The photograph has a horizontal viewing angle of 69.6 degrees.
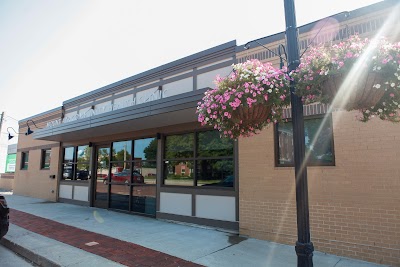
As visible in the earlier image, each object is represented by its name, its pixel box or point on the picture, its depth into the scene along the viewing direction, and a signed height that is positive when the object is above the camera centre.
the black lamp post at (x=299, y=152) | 2.86 +0.18
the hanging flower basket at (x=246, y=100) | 3.17 +0.78
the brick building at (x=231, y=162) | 5.21 +0.19
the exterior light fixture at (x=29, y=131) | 14.96 +1.98
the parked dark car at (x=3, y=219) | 6.01 -1.04
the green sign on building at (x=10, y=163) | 23.48 +0.52
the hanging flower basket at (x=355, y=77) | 2.53 +0.84
